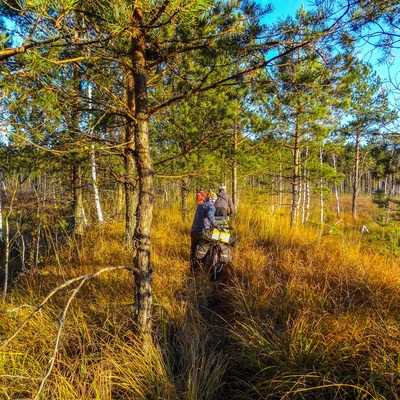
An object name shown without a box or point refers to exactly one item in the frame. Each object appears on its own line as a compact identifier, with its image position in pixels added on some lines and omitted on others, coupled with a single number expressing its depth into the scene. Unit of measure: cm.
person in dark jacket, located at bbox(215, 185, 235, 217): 686
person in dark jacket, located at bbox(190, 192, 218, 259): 489
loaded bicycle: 463
